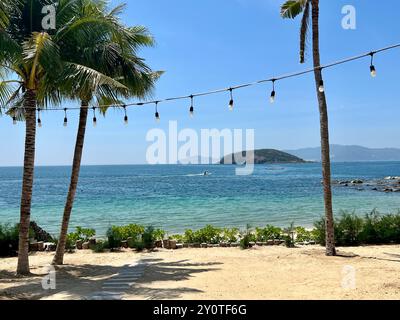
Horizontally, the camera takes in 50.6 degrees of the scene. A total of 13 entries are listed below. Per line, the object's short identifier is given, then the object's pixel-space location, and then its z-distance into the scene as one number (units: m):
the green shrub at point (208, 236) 15.27
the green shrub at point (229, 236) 15.12
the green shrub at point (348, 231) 14.02
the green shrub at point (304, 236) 14.82
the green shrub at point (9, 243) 14.56
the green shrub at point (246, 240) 14.15
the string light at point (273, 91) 7.46
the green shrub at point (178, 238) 15.41
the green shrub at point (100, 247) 14.46
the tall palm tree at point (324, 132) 12.02
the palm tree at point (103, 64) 10.47
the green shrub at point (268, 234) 14.78
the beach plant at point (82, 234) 15.55
